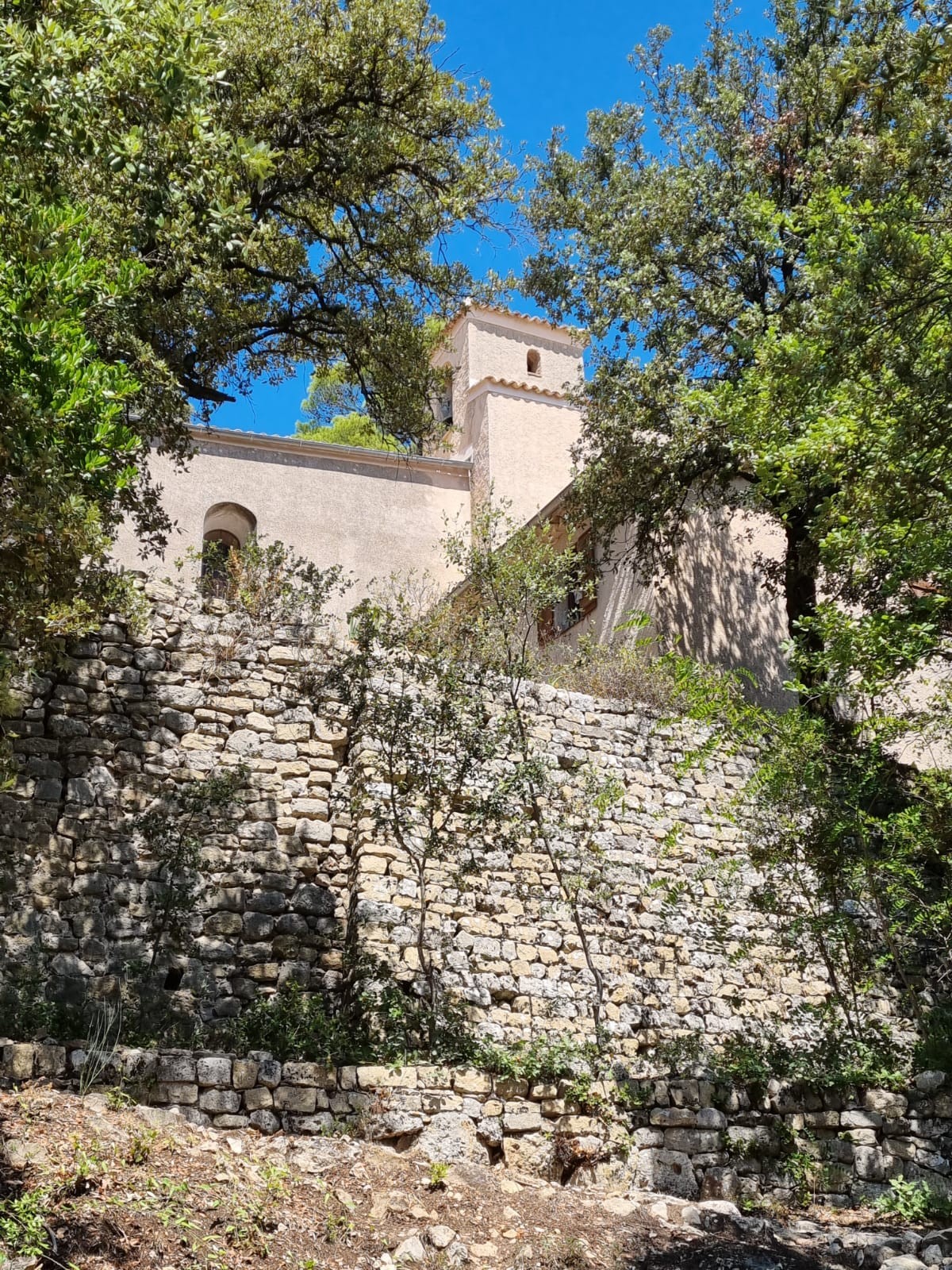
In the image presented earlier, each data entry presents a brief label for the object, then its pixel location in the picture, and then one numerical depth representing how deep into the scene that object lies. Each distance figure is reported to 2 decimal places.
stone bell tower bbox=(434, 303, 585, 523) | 20.28
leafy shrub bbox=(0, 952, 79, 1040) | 6.77
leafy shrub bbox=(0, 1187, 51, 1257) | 4.45
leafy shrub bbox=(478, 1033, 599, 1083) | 7.41
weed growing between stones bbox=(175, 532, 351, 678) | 9.49
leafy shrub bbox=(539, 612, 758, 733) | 10.66
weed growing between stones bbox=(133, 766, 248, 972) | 7.96
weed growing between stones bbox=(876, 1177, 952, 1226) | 7.38
